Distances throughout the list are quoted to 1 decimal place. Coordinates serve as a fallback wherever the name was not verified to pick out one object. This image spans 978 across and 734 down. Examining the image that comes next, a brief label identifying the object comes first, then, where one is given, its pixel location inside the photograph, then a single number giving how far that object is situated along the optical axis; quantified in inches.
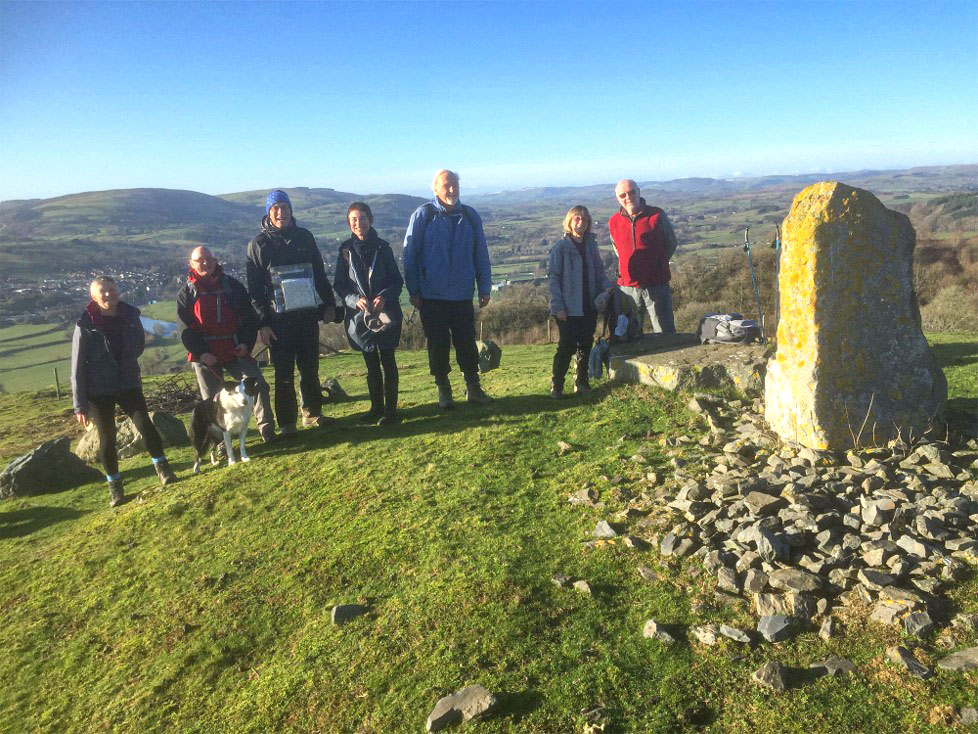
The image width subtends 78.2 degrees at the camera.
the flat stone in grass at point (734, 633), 144.5
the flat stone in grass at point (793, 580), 157.3
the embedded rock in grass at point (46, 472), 321.7
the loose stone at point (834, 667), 131.8
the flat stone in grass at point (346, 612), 173.0
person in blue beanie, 307.7
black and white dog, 295.4
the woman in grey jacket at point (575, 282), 316.2
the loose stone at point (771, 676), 129.5
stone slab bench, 308.0
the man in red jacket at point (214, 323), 297.7
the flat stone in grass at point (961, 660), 126.6
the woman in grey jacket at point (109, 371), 274.5
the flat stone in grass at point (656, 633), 148.2
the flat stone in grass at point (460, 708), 132.0
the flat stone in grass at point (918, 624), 137.8
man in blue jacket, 309.3
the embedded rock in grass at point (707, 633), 146.1
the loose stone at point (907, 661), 126.8
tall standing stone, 231.6
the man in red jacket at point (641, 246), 360.8
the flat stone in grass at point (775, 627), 144.1
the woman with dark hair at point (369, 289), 307.0
